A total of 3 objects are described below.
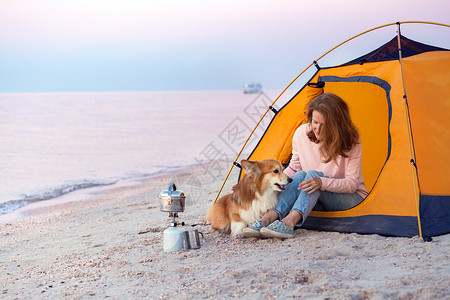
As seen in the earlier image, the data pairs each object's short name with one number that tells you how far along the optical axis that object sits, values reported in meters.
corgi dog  3.98
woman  3.96
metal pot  3.96
